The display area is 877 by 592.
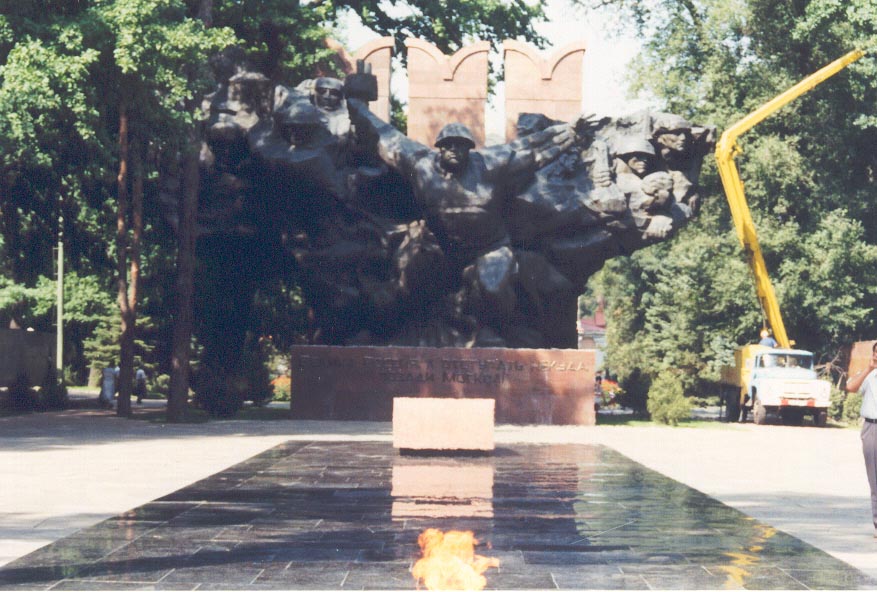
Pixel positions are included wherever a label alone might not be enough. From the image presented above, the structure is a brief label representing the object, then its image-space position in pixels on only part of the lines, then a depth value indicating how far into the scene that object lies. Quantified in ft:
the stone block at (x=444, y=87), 119.55
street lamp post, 143.84
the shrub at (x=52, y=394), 116.98
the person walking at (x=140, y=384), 143.95
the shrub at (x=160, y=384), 175.06
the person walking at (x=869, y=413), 36.58
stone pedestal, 102.58
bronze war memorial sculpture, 103.76
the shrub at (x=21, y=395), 112.57
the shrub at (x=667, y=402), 109.50
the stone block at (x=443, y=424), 67.72
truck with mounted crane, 111.96
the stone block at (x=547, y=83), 121.08
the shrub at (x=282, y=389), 170.71
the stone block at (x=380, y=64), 120.26
